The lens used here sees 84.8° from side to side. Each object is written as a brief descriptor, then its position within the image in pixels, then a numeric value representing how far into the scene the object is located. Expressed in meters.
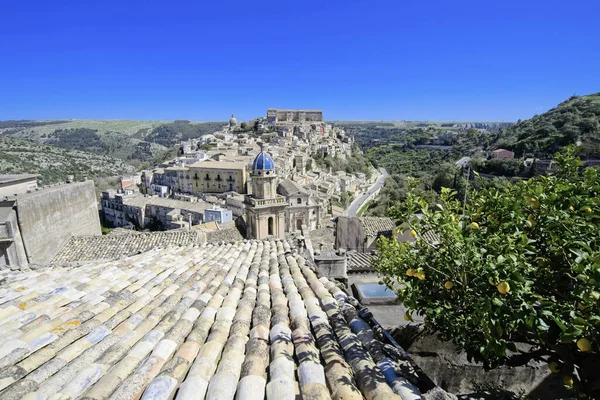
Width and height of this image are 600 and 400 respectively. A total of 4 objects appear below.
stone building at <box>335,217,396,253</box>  17.42
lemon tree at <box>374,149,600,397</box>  2.26
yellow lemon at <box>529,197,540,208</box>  2.78
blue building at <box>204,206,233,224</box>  38.78
